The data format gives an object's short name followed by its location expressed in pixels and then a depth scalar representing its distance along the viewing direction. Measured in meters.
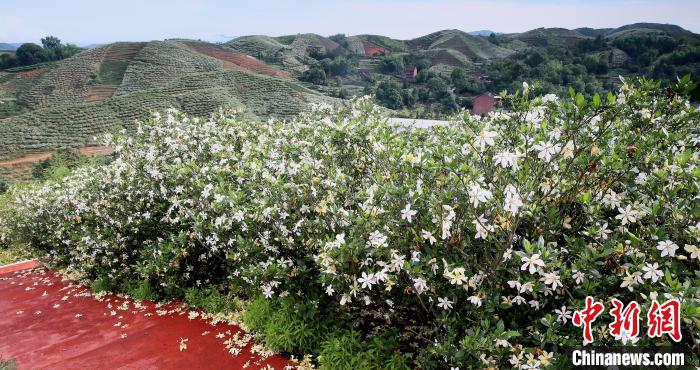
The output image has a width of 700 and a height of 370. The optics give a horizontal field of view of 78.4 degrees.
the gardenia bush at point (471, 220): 2.92
